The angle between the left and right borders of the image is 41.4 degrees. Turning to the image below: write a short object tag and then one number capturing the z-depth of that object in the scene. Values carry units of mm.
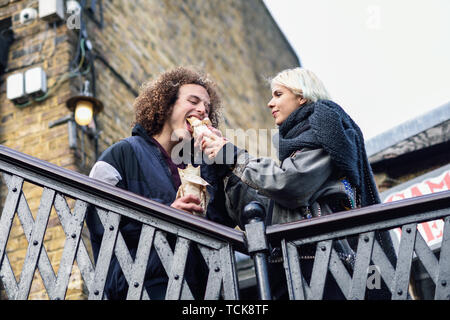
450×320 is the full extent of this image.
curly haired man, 2672
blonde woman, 2607
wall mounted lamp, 5891
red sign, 5754
